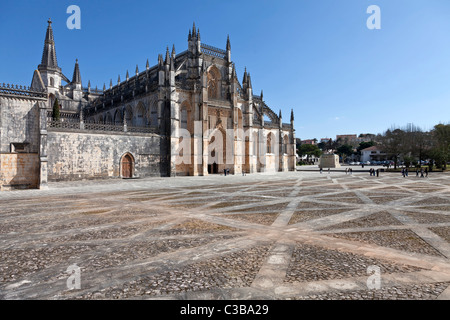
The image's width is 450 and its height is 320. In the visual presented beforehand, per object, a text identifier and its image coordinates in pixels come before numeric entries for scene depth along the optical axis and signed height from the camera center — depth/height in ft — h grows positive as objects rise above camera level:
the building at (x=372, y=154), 374.84 +6.14
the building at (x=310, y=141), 632.09 +43.02
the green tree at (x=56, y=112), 117.08 +21.81
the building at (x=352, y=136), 572.22 +50.16
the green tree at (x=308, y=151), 337.31 +10.20
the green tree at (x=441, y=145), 135.36 +7.03
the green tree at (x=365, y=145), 403.95 +20.47
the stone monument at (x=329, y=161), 188.38 -1.51
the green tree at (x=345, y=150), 377.81 +12.24
